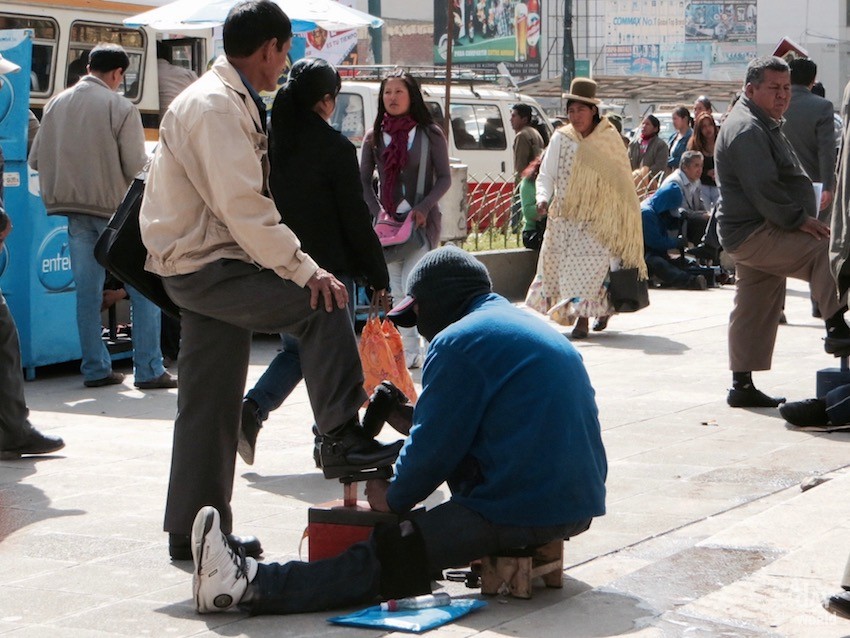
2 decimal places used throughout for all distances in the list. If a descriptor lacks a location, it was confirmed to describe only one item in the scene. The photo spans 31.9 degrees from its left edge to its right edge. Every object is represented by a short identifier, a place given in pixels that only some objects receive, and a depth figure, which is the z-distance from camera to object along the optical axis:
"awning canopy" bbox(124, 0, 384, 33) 10.83
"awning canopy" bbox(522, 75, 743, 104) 33.78
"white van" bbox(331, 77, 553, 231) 18.64
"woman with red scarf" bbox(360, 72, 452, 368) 8.61
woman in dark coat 6.24
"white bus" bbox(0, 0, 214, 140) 12.34
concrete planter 13.98
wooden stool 4.47
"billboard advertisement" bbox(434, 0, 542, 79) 56.25
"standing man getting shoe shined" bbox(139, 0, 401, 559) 4.68
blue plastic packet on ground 4.20
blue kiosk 8.95
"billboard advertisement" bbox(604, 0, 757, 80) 68.56
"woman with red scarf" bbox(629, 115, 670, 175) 18.08
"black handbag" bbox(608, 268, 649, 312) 10.77
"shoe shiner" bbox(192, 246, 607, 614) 4.37
